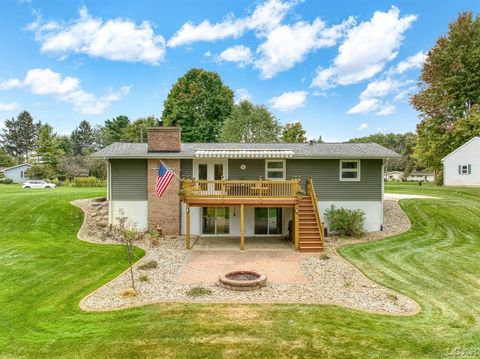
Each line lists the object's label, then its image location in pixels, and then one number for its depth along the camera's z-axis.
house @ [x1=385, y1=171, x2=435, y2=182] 81.23
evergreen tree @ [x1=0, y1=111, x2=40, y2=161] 90.62
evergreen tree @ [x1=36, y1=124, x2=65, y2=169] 54.36
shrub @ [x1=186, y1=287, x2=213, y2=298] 10.12
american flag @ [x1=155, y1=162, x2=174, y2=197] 15.84
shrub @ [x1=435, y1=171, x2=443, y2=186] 43.61
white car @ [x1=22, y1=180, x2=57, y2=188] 41.84
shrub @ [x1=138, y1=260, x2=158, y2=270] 13.10
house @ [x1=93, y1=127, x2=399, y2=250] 19.27
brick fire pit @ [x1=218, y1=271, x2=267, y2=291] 10.60
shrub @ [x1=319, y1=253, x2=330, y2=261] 14.71
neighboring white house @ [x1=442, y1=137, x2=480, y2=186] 34.84
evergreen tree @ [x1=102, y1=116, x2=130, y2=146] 74.44
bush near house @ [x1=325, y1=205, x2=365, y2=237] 18.88
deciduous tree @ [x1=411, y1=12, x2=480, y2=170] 36.03
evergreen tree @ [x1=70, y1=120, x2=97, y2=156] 96.62
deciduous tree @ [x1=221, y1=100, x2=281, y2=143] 44.69
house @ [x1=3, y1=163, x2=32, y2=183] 57.46
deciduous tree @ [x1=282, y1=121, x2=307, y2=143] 51.34
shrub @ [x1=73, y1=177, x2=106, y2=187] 41.38
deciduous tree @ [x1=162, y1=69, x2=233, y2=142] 49.59
